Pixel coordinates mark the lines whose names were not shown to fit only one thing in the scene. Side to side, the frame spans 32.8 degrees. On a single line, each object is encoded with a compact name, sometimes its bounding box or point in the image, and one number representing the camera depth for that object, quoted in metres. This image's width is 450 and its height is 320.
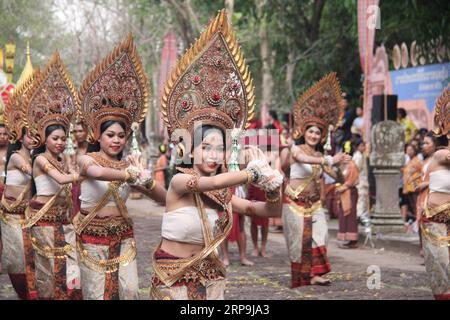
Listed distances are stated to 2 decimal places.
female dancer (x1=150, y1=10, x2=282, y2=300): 4.86
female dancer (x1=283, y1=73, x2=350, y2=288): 9.20
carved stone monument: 13.89
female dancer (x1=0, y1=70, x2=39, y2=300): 8.58
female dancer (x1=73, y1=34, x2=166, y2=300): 6.22
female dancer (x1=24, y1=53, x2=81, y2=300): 7.83
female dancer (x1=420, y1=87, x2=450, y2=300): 7.22
